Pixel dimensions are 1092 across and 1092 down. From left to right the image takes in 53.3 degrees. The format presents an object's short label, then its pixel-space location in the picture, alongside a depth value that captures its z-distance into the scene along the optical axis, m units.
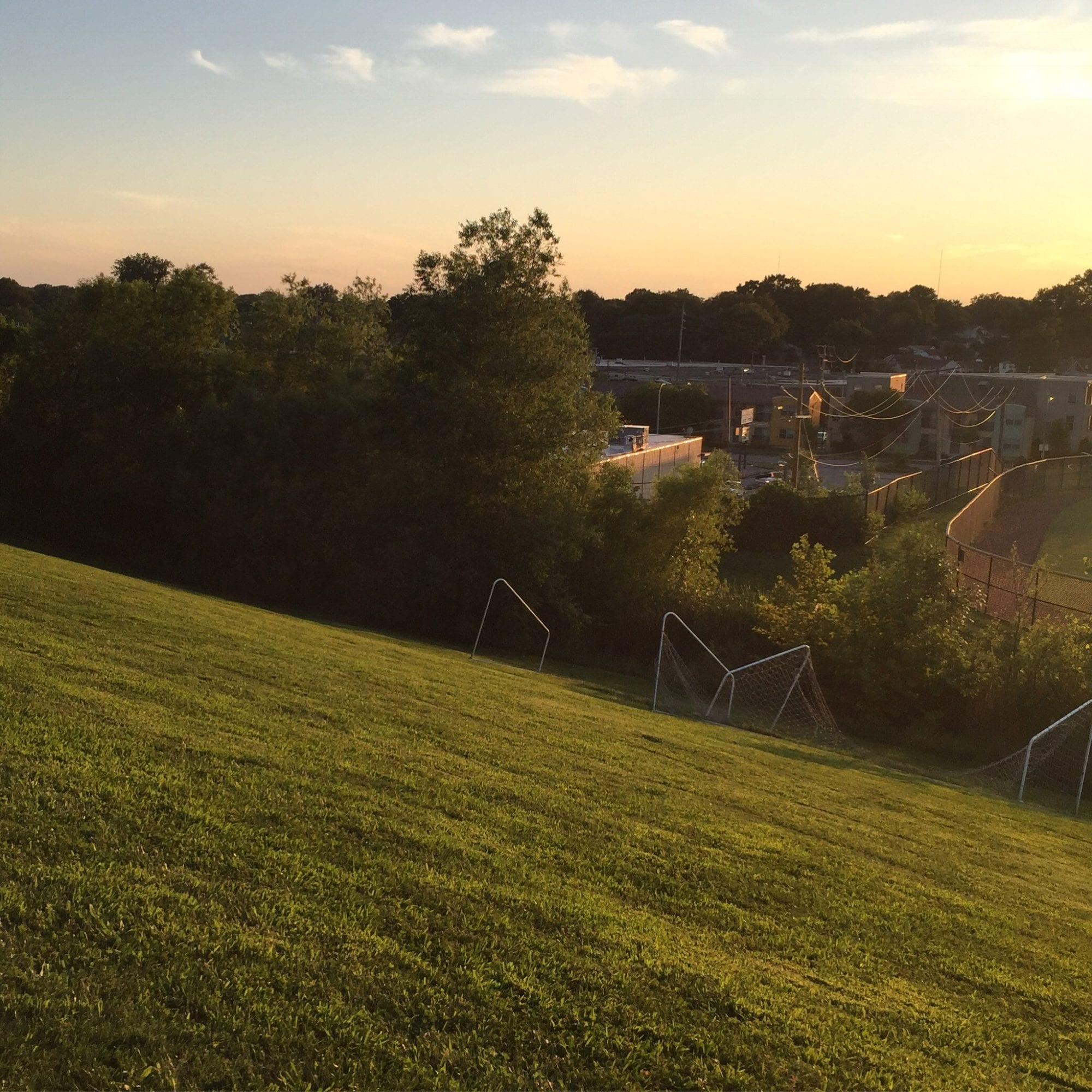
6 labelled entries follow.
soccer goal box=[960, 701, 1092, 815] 18.28
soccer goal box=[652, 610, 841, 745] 20.45
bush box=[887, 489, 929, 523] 48.69
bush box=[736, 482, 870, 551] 46.56
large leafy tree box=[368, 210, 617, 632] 29.53
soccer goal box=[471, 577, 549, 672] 23.43
